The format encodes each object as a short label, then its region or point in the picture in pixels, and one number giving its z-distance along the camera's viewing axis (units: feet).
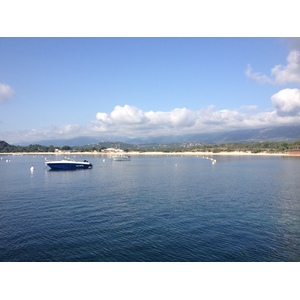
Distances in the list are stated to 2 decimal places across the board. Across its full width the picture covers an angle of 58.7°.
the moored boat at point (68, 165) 200.54
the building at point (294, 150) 391.40
